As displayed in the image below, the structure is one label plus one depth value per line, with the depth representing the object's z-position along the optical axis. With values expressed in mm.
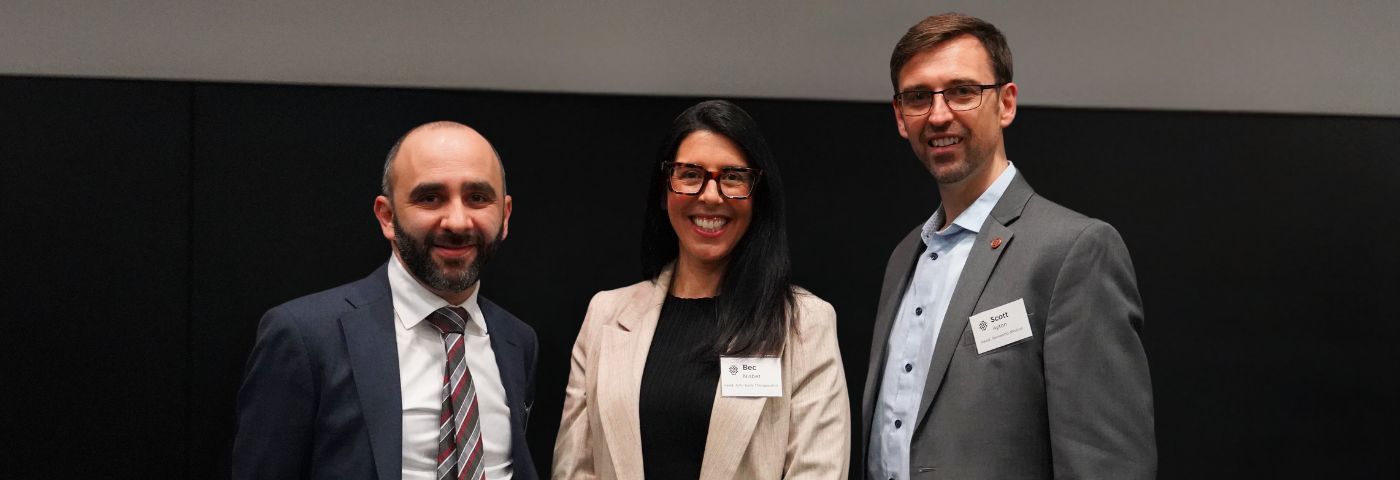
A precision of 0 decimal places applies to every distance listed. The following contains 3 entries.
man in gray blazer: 2186
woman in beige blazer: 2357
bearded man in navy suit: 2174
